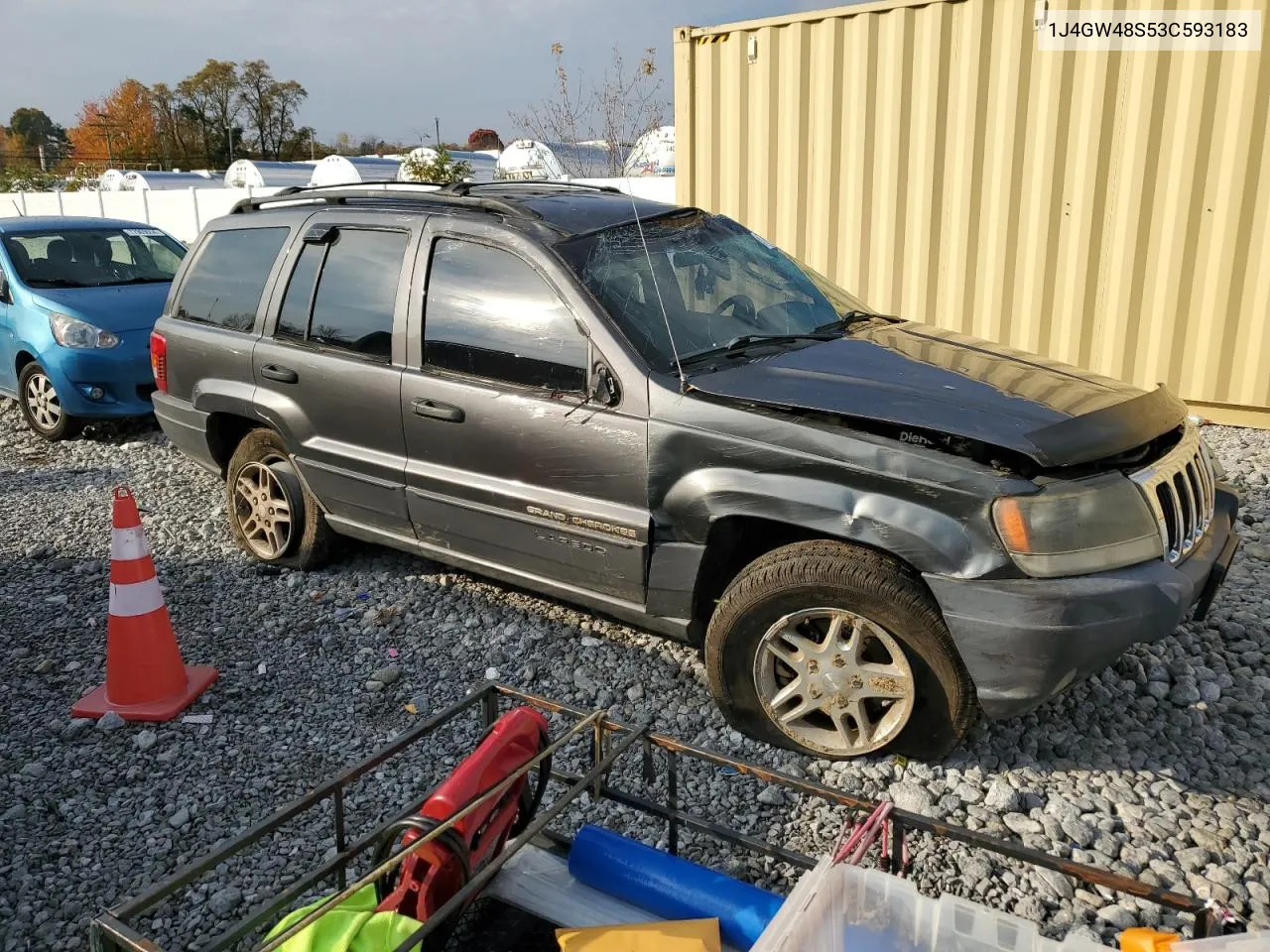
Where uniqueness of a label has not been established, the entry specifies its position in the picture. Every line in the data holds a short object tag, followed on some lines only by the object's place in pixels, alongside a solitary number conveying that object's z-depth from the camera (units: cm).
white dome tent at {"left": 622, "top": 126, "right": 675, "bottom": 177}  1133
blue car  754
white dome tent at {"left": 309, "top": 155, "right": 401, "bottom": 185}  2406
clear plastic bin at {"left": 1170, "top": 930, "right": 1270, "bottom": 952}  169
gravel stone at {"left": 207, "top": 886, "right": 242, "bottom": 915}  279
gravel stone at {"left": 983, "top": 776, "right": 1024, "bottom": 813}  304
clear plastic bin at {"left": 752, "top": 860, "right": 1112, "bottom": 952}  196
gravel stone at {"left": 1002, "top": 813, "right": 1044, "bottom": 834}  294
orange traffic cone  381
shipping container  646
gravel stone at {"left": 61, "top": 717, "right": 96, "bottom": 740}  367
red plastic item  214
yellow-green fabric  194
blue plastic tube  217
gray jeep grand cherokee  289
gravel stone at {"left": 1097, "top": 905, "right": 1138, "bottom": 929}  255
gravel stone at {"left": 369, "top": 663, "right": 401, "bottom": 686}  399
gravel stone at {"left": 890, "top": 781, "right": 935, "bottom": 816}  304
